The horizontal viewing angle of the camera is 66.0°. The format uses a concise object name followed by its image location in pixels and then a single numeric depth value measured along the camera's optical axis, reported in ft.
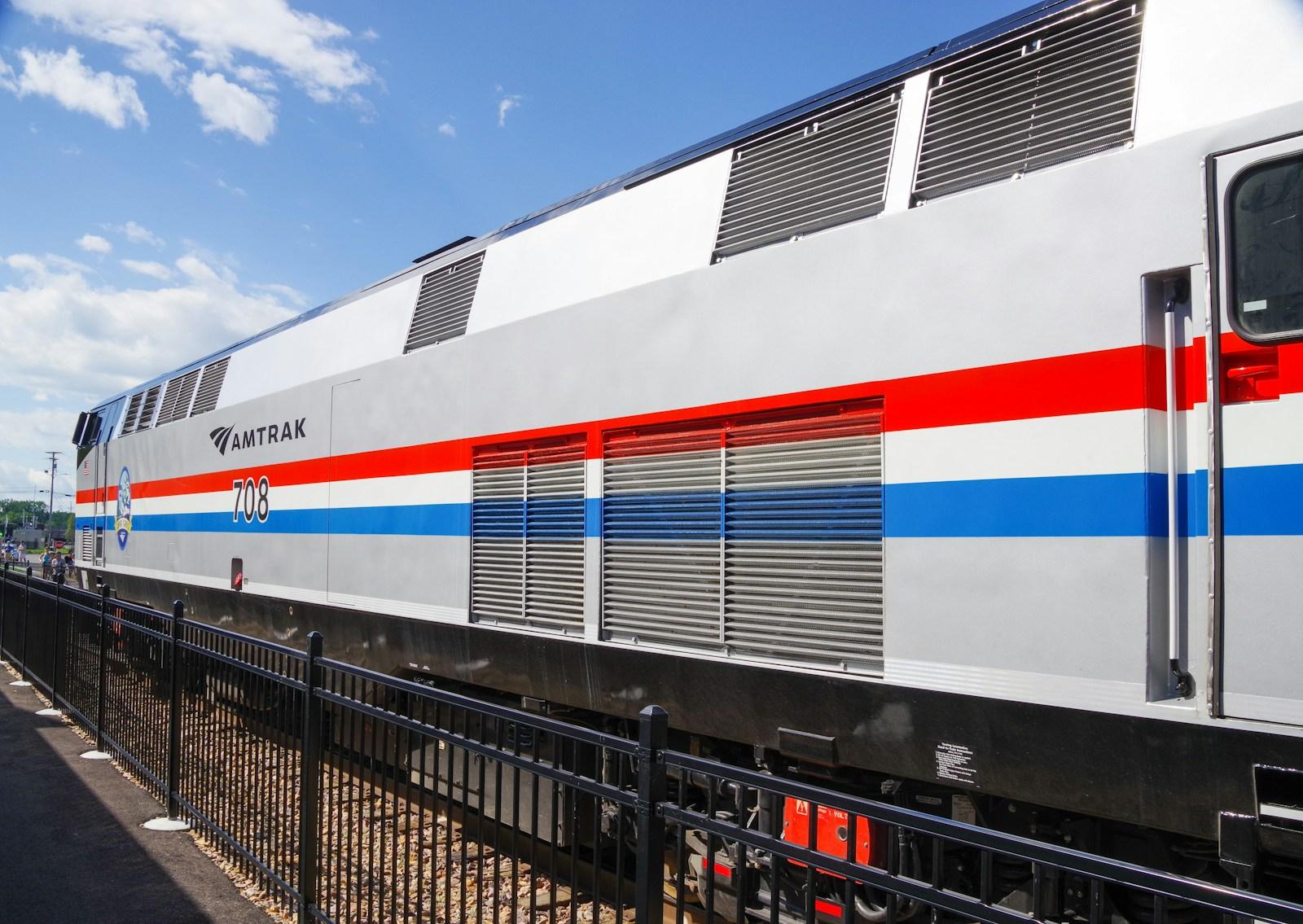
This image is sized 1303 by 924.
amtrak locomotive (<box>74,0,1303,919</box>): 9.64
